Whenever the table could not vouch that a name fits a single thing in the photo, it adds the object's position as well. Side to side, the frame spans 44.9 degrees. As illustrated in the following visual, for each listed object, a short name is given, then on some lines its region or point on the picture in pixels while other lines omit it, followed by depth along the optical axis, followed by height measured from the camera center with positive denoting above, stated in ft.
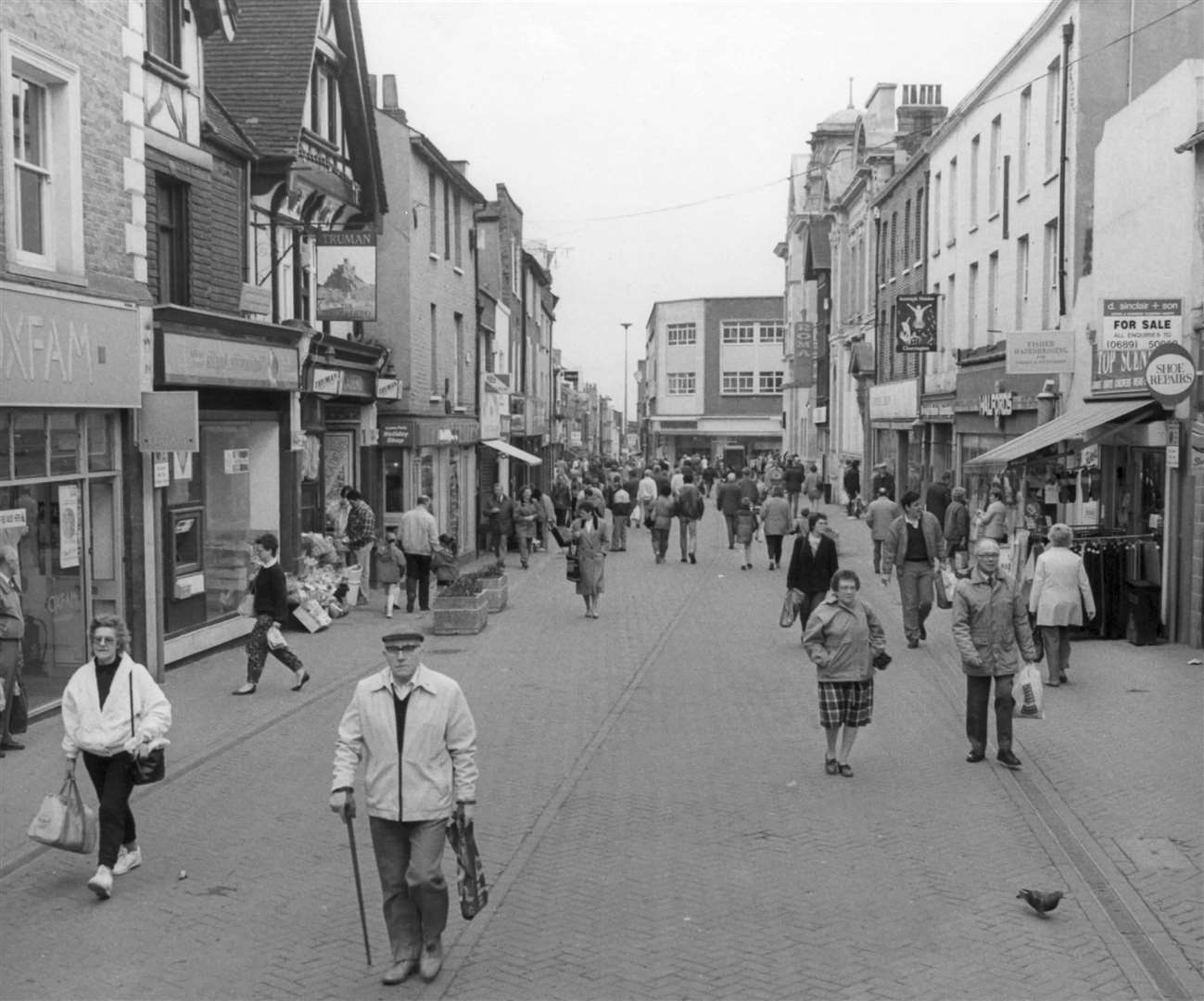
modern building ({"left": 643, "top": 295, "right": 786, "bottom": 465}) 296.92 +16.74
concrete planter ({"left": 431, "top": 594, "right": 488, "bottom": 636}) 62.49 -6.92
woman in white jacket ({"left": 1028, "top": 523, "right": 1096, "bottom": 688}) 45.24 -4.10
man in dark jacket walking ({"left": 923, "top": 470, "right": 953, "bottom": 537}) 92.89 -2.77
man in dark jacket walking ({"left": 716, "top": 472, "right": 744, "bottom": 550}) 93.66 -2.76
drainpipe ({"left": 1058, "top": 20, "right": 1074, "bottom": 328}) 80.94 +15.11
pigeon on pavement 23.68 -7.24
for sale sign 55.01 +4.95
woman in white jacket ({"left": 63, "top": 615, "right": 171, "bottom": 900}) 26.02 -4.81
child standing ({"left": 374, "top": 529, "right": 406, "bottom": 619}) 67.82 -5.24
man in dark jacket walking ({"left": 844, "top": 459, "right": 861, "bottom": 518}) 140.87 -2.97
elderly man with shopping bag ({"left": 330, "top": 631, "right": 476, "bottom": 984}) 21.29 -4.85
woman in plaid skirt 34.71 -4.77
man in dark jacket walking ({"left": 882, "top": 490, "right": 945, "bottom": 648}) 54.60 -3.76
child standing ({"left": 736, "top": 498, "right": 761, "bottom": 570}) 89.30 -4.25
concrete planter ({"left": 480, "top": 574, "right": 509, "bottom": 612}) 69.41 -6.54
